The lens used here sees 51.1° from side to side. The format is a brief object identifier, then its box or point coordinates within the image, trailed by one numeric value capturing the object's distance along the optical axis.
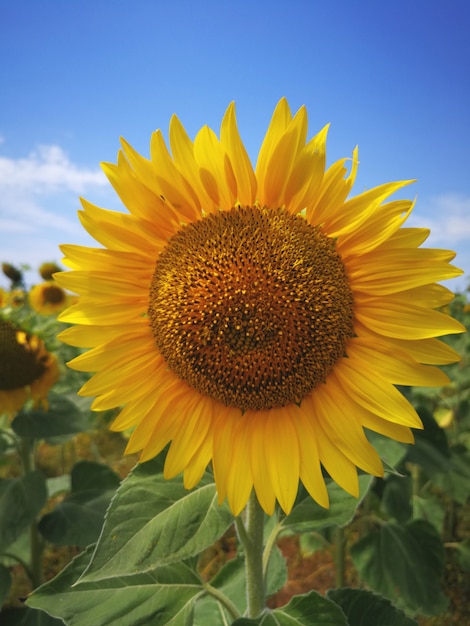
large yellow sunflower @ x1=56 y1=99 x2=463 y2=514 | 0.28
